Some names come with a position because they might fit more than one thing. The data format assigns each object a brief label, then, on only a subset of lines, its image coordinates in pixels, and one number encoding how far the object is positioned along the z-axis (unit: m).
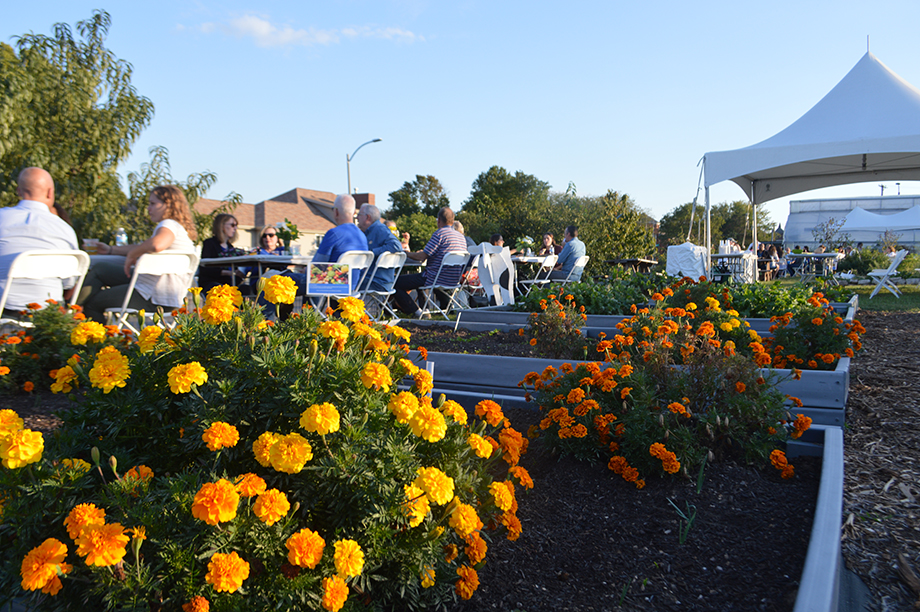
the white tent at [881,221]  21.48
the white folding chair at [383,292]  5.66
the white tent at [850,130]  8.36
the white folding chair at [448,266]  6.50
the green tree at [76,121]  6.62
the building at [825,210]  32.62
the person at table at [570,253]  9.24
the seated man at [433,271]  6.86
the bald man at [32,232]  3.56
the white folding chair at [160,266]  3.50
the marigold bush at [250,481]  1.08
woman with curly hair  3.92
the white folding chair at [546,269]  8.83
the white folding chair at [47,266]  3.15
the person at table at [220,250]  5.98
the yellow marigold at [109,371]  1.27
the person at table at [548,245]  11.30
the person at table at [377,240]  6.04
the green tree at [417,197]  56.47
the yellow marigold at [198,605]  1.02
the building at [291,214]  48.91
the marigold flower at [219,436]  1.15
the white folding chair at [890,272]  9.17
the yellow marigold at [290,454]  1.14
